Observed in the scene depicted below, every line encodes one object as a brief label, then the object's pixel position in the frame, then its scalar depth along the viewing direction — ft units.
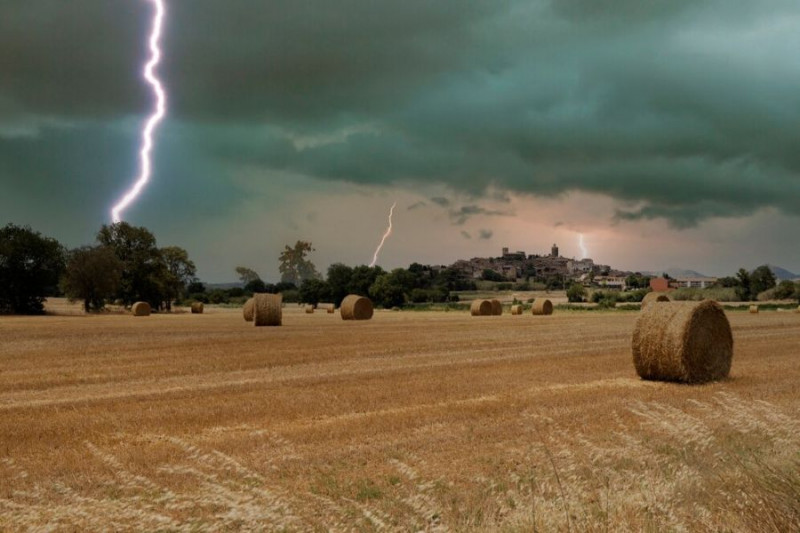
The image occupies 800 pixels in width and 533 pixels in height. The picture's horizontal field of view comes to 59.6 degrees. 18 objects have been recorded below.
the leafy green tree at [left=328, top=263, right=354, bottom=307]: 346.13
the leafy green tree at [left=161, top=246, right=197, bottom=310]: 303.07
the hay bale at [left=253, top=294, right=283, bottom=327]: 122.72
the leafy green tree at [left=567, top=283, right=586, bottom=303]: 272.92
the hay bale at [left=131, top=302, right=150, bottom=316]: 192.13
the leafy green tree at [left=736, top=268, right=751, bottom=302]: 289.12
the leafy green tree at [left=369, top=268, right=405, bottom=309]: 302.86
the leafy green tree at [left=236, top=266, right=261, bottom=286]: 606.96
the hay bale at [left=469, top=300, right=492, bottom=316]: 171.63
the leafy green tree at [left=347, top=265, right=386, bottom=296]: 340.59
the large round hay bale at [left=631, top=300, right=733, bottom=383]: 51.55
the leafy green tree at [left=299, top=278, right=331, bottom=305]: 346.13
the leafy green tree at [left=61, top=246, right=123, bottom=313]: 223.51
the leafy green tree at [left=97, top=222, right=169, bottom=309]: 247.50
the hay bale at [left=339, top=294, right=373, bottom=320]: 147.33
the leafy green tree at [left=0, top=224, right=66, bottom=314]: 206.28
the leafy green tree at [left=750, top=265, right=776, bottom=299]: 291.89
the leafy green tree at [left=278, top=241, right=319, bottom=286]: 615.16
